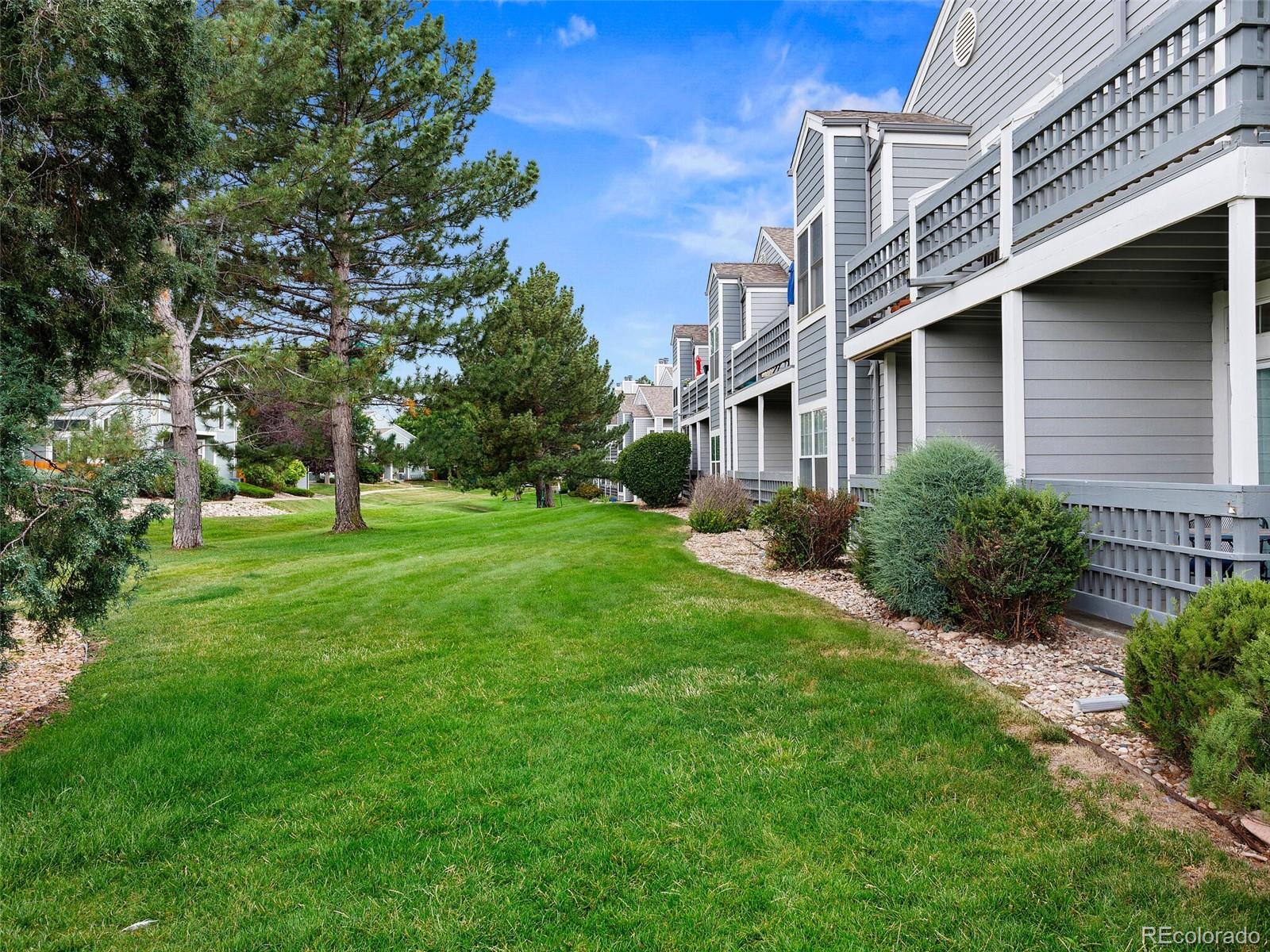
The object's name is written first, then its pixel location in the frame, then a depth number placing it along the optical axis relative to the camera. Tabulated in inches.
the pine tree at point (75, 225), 148.9
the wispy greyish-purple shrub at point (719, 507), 631.2
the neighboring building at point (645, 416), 1752.0
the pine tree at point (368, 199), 612.1
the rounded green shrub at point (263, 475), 1381.6
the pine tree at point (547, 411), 1113.4
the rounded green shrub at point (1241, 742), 116.6
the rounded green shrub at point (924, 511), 260.8
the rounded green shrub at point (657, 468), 979.3
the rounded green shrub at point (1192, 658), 130.3
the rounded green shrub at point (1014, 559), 230.2
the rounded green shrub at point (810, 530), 405.7
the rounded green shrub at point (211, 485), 1039.5
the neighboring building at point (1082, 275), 191.0
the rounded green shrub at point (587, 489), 1749.5
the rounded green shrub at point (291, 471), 1471.5
